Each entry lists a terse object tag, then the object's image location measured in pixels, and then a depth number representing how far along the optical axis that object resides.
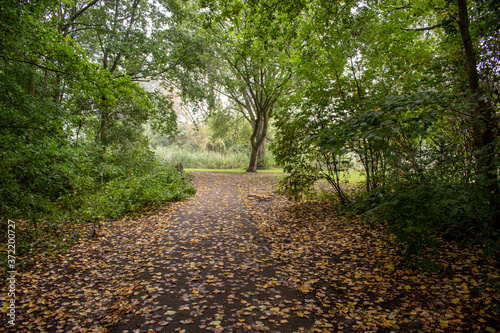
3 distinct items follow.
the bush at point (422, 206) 2.58
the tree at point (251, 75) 13.55
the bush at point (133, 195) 5.84
